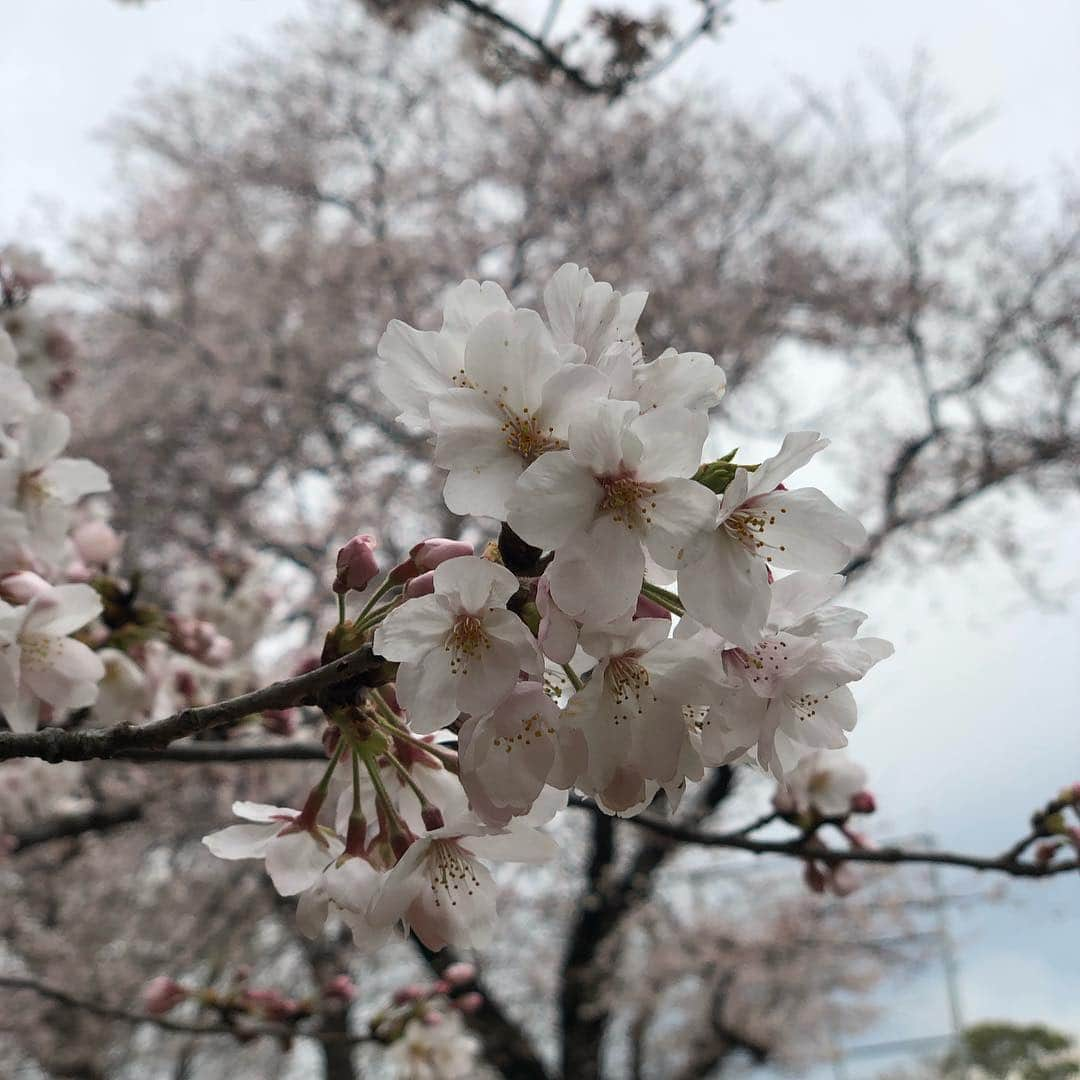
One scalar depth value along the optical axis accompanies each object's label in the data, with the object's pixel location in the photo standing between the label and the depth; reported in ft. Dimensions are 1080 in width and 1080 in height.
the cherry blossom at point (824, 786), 1.27
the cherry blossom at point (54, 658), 0.92
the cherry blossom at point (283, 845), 0.73
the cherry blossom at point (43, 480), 1.19
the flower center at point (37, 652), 0.93
